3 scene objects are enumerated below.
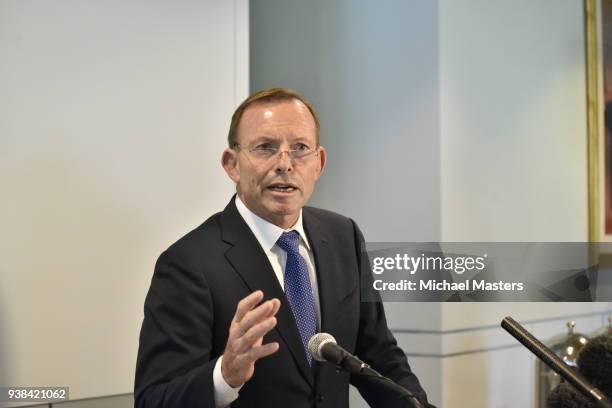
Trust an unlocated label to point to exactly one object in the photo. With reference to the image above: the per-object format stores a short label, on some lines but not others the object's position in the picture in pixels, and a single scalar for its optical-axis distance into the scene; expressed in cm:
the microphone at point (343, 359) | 325
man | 350
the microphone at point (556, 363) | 324
